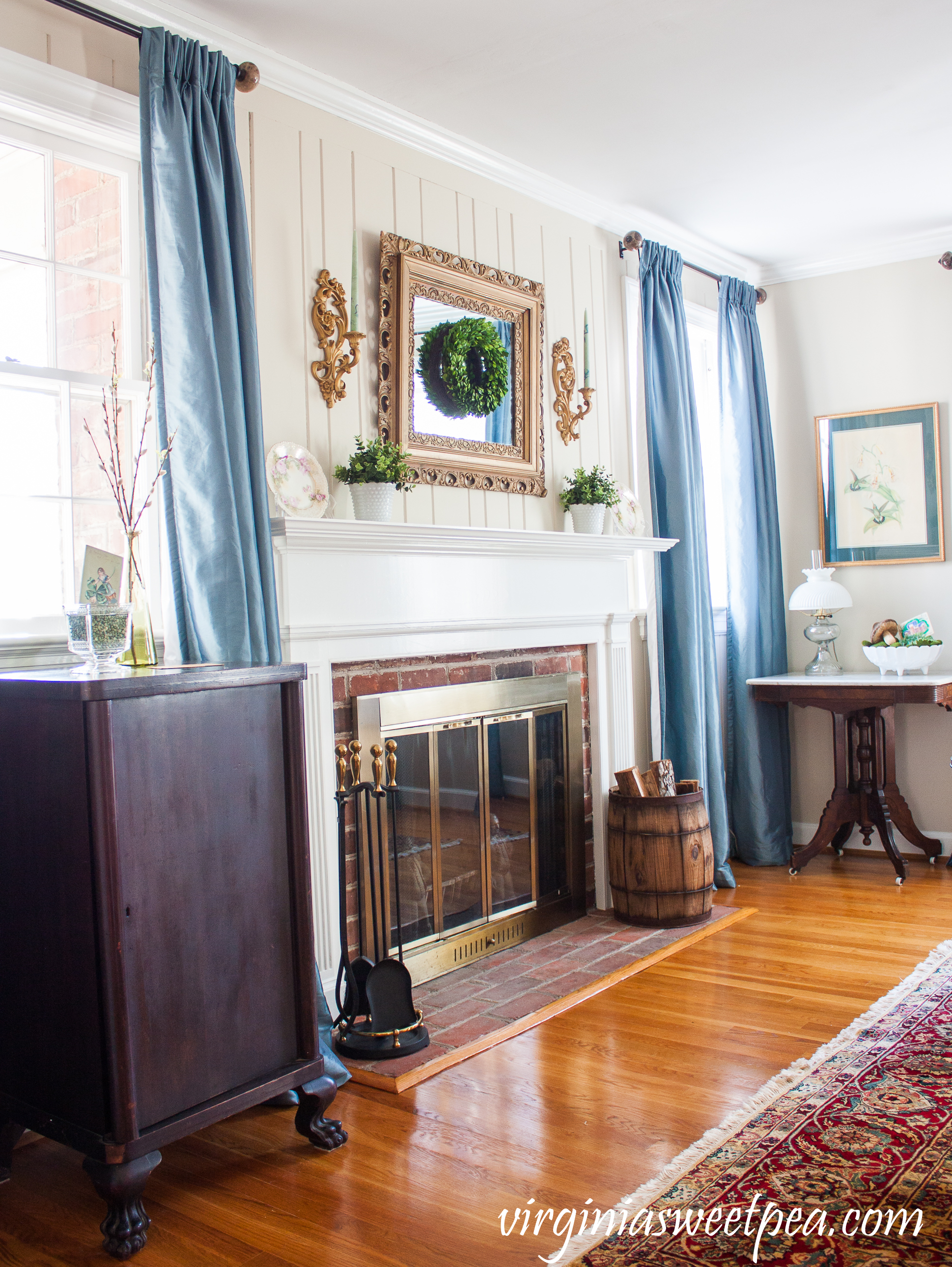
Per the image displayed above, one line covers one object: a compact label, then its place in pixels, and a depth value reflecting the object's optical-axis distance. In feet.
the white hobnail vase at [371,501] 10.30
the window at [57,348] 8.43
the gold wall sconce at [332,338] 10.37
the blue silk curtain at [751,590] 16.34
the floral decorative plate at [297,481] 9.73
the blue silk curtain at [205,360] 8.64
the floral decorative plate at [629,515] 14.21
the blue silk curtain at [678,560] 14.67
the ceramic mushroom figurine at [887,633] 15.75
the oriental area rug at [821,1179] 6.28
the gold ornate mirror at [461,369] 11.10
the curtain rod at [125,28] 8.32
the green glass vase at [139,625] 7.92
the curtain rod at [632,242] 14.33
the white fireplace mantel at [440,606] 9.80
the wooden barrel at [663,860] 12.67
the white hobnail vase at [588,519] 13.14
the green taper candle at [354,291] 10.28
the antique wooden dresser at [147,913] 6.50
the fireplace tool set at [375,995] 9.19
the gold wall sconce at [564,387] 13.48
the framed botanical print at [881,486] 16.47
